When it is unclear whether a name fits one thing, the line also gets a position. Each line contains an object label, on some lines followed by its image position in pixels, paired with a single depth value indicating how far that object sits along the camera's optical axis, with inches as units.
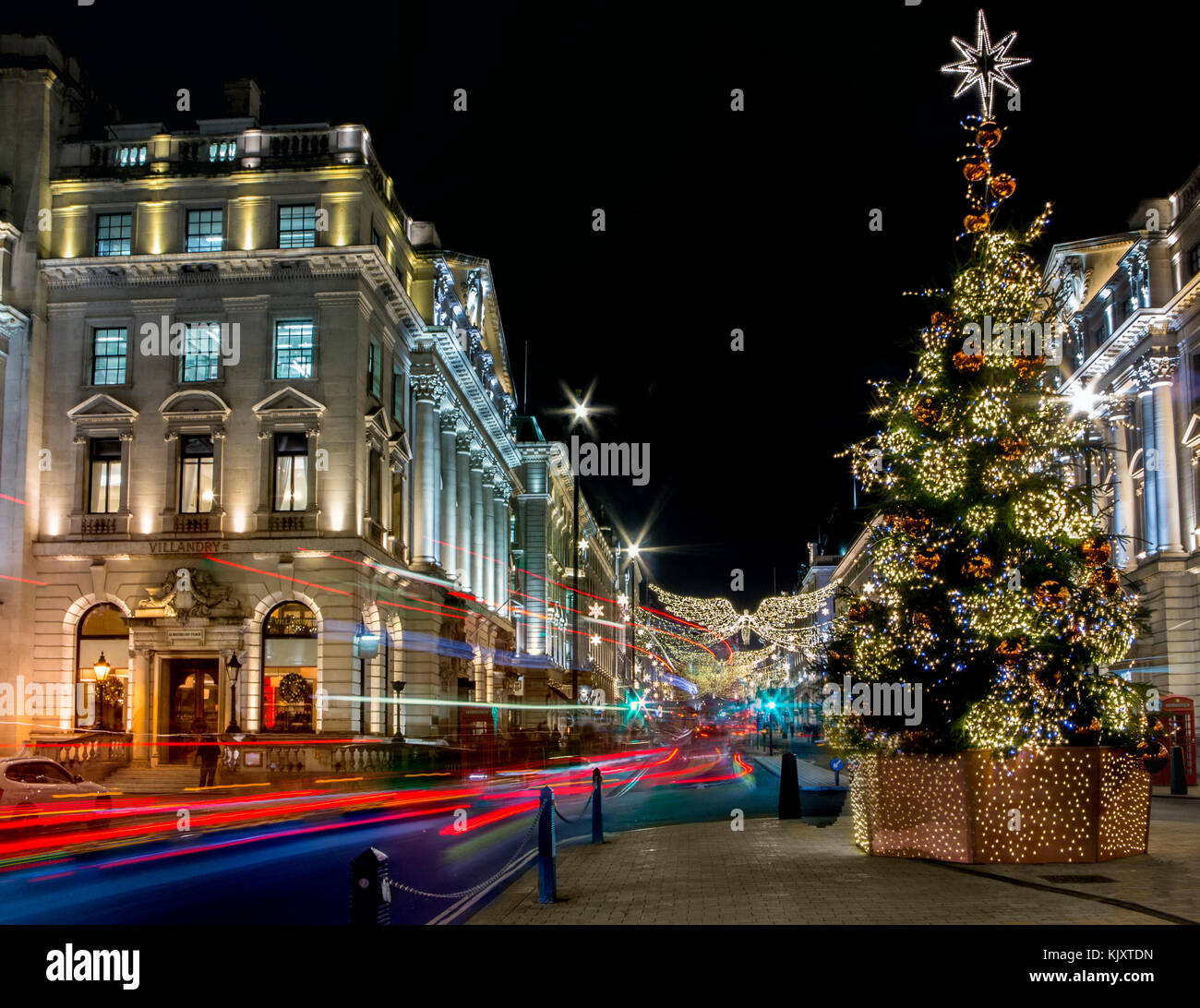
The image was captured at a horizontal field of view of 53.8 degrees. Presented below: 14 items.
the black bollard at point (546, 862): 490.3
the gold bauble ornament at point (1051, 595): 616.1
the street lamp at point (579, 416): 1483.8
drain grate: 524.4
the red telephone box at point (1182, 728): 1475.1
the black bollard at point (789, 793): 870.4
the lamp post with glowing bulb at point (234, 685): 1352.6
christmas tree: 616.1
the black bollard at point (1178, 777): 1300.4
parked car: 795.4
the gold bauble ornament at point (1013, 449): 631.8
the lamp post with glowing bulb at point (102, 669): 1318.0
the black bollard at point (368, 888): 314.7
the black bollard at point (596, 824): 734.5
